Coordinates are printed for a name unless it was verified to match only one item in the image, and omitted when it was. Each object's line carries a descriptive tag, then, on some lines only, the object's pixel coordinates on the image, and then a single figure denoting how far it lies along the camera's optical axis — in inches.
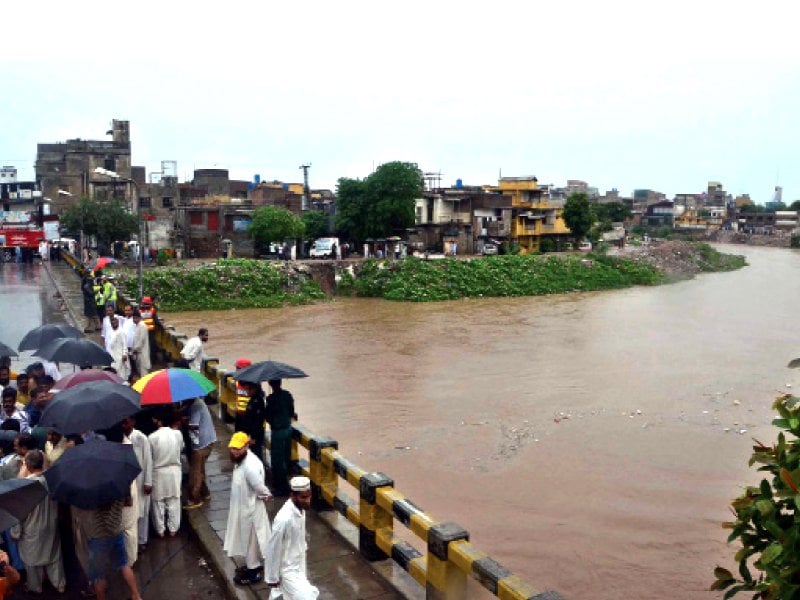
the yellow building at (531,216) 2397.9
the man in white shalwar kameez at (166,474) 269.3
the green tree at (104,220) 1583.4
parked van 1828.2
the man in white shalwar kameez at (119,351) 473.7
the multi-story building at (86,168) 2126.0
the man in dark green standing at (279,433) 302.7
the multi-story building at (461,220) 2209.6
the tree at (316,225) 2105.1
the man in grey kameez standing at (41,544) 233.8
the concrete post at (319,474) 288.8
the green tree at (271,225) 1825.8
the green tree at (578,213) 2426.2
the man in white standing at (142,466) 261.3
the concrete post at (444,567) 209.9
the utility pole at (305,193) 2408.2
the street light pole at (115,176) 646.3
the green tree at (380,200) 1936.5
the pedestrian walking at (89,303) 718.5
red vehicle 1589.6
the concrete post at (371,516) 247.9
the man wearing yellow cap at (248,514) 234.2
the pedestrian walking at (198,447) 298.0
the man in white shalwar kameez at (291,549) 202.8
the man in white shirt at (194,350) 428.1
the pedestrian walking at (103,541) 220.4
